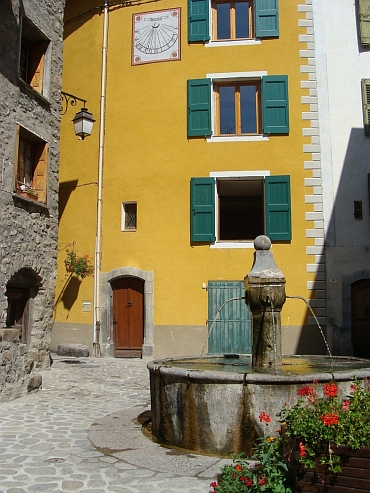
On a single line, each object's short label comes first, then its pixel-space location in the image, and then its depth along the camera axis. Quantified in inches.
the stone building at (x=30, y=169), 343.9
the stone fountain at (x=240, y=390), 172.2
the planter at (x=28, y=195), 385.2
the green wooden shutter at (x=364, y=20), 518.6
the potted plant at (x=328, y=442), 111.7
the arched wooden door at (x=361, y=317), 485.7
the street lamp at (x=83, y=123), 439.5
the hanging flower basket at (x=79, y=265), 516.4
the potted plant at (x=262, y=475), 122.6
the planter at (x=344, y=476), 109.7
